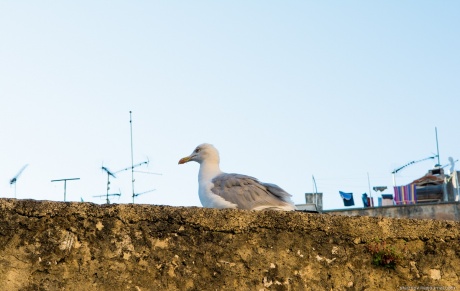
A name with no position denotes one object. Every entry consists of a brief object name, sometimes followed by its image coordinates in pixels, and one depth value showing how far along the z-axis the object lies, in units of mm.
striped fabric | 35656
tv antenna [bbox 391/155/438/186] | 35834
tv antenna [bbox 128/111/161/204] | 22250
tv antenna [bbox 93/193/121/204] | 20531
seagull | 7749
